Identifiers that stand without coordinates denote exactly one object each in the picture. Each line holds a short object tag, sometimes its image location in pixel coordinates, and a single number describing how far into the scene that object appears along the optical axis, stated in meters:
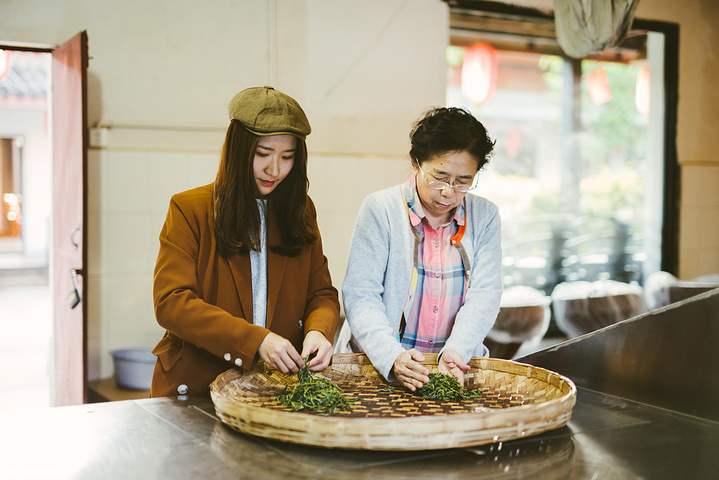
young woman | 1.54
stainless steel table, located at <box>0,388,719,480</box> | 1.10
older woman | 1.78
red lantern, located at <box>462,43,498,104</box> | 4.82
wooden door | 3.34
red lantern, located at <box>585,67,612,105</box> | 5.57
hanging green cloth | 3.86
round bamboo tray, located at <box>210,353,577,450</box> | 1.13
